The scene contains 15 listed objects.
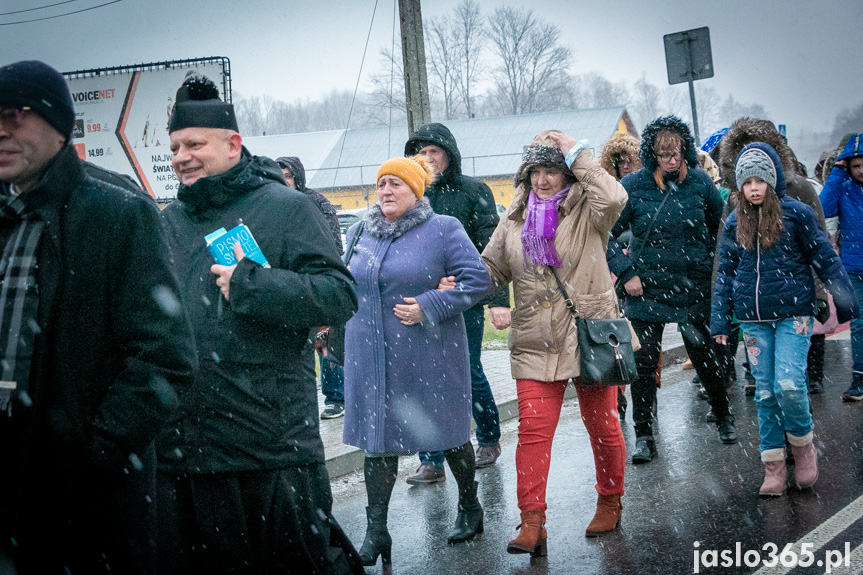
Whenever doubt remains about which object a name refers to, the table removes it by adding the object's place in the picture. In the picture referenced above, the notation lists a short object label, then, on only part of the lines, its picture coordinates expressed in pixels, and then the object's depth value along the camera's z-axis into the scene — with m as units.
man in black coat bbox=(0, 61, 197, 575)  2.20
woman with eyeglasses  6.41
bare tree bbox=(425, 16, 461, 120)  60.66
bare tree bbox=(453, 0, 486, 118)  60.84
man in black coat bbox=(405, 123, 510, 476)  6.05
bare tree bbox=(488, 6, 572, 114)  66.06
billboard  10.02
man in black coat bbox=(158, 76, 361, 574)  3.00
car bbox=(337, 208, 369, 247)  29.80
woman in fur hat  4.68
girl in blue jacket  5.29
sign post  12.60
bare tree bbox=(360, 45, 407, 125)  50.62
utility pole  9.40
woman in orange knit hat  4.57
